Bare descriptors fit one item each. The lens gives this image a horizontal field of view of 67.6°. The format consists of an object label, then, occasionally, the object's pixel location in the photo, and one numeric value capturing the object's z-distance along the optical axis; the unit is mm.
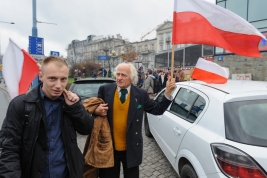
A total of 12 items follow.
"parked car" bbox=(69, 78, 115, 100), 5364
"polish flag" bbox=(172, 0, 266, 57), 2746
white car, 1730
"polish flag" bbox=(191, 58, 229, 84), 2930
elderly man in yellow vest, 2277
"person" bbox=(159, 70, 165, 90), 12972
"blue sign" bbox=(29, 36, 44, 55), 8008
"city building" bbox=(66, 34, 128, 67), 93800
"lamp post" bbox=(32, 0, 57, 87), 10258
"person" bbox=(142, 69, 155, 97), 10492
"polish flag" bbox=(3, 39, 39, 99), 2338
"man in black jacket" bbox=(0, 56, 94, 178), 1453
